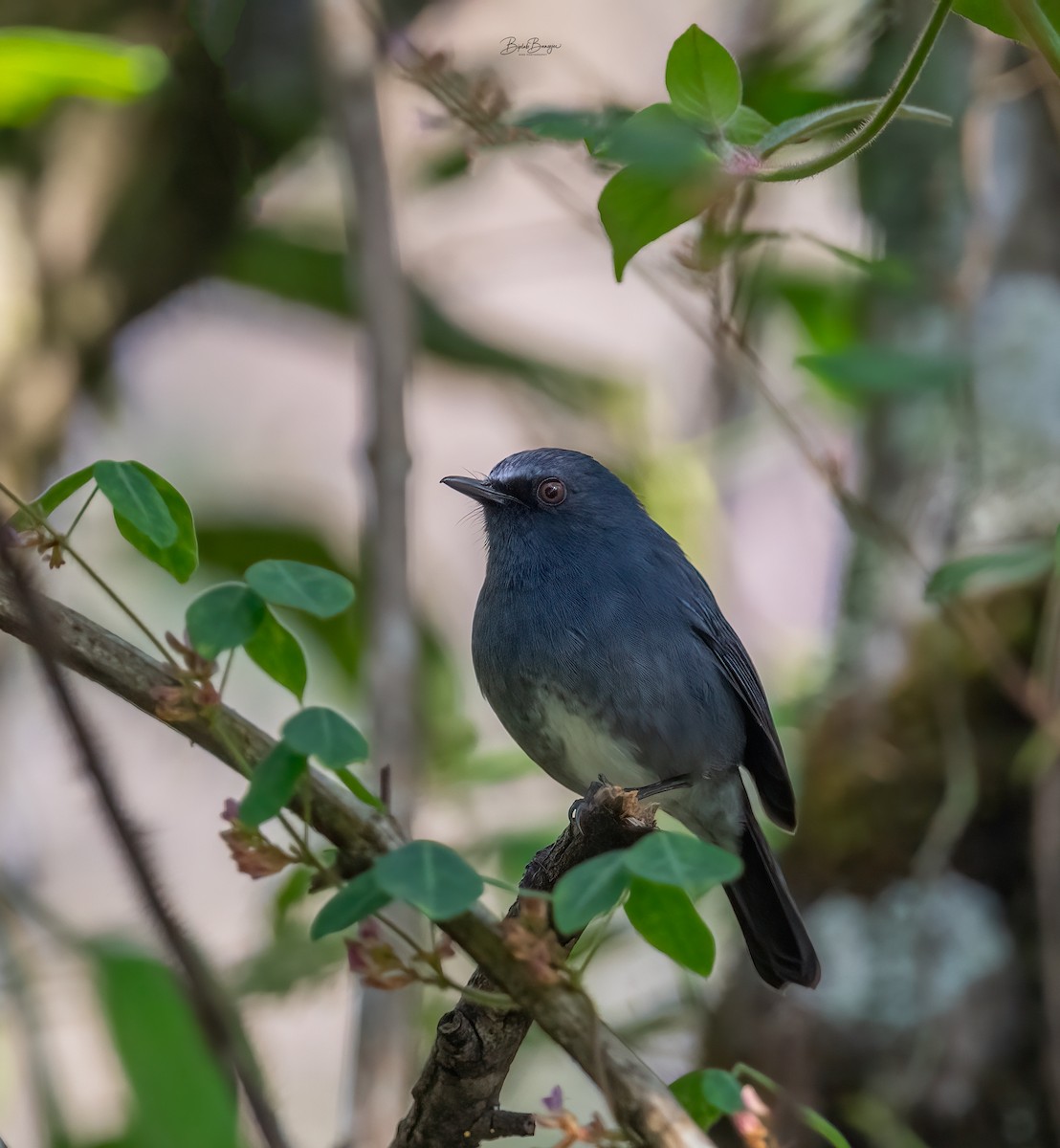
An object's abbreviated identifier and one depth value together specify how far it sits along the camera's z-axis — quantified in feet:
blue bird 16.03
